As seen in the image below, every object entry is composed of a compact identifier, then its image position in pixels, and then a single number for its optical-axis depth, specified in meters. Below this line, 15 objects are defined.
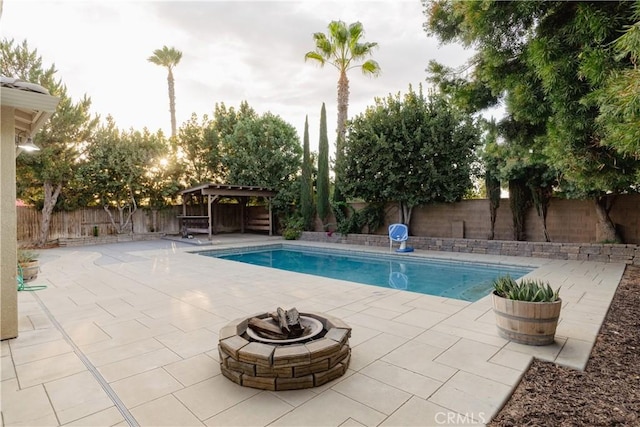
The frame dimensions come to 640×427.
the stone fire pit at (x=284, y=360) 2.30
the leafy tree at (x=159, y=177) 13.58
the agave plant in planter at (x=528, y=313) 2.94
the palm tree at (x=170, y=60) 19.42
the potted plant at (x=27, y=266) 5.64
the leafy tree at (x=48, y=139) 10.01
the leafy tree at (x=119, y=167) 12.13
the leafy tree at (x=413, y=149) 9.79
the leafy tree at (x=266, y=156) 15.02
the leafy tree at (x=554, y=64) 2.32
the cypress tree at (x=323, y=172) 13.36
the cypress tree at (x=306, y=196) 13.78
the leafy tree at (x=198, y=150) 16.20
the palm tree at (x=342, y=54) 13.19
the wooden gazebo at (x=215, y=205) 12.55
